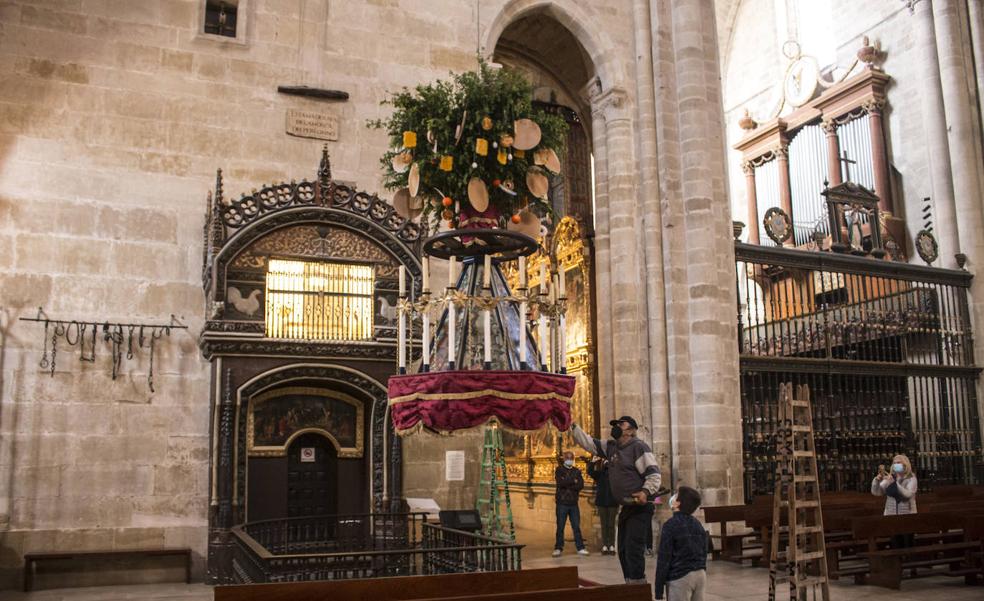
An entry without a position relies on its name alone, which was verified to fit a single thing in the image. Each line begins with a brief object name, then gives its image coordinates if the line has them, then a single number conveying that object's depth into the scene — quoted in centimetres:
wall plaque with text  1222
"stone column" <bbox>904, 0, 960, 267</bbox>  1728
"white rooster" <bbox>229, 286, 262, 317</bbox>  1039
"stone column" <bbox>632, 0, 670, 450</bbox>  1337
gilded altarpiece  1584
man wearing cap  729
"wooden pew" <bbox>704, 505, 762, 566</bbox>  1083
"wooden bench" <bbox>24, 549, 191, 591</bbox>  982
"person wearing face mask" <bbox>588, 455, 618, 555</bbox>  1260
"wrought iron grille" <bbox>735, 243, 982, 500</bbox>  1441
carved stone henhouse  1018
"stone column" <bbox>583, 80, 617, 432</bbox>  1443
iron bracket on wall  1049
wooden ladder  684
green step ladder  1134
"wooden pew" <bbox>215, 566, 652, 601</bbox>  474
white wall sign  1193
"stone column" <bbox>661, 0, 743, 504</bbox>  1296
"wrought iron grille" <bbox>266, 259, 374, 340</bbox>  1058
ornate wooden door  1077
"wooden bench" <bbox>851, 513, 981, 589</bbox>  877
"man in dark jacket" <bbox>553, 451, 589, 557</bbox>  1245
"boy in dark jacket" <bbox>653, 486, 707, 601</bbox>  602
